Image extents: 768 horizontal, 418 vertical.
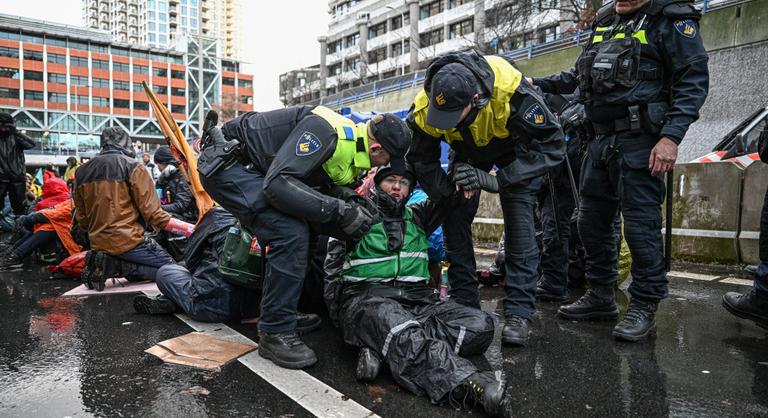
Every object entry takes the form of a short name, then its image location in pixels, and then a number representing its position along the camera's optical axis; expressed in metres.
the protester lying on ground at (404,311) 2.20
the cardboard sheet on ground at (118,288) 4.60
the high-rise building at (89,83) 71.19
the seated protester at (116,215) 4.73
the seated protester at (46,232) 6.20
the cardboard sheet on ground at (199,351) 2.70
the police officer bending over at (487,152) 2.63
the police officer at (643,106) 2.81
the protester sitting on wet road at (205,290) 3.48
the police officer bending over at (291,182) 2.63
